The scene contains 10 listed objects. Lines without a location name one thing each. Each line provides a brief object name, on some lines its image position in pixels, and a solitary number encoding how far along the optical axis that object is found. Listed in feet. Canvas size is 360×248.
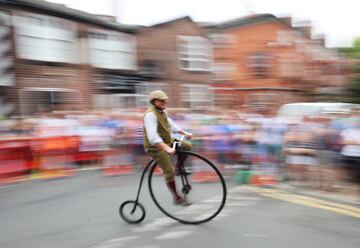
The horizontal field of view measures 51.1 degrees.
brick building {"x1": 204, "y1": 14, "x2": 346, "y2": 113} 79.56
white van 36.47
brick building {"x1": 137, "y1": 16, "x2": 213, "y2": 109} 66.05
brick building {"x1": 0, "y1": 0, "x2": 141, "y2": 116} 47.34
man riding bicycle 15.29
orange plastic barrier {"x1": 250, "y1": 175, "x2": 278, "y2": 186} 23.84
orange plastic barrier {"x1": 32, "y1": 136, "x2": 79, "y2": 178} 28.66
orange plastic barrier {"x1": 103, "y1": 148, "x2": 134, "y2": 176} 28.89
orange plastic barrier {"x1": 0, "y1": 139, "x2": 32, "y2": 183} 26.99
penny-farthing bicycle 16.44
